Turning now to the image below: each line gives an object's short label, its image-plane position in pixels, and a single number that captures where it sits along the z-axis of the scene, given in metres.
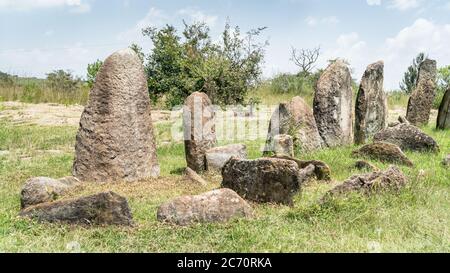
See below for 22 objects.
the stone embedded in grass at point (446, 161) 11.23
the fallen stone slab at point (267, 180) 7.98
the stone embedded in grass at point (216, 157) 11.00
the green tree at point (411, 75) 43.63
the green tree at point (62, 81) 31.10
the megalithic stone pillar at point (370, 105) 15.52
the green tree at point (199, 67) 22.14
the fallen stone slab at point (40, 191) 8.17
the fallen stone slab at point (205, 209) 7.13
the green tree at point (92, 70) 30.70
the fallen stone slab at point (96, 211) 6.95
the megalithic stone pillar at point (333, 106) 15.23
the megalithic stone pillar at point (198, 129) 11.37
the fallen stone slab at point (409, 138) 13.02
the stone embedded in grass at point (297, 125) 13.81
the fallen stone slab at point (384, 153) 11.38
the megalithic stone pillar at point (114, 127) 10.16
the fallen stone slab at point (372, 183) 8.05
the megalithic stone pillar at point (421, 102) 19.36
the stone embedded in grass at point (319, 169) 9.97
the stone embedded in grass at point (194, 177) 9.87
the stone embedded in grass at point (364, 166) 10.38
